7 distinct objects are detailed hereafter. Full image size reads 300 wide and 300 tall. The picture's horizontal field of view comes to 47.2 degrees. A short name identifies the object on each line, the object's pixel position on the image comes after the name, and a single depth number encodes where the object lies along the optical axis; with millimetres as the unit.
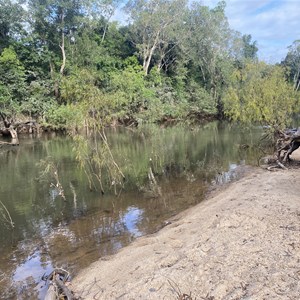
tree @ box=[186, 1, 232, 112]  56125
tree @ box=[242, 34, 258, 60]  85031
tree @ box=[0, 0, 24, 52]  42094
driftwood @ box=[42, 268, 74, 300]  6015
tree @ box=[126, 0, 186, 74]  50344
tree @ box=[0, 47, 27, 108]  37625
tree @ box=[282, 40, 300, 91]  68938
